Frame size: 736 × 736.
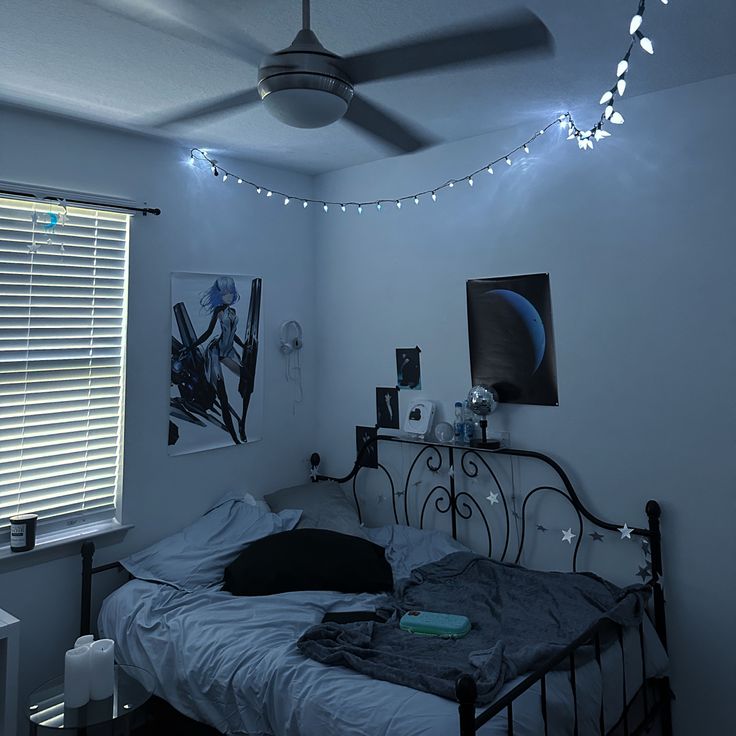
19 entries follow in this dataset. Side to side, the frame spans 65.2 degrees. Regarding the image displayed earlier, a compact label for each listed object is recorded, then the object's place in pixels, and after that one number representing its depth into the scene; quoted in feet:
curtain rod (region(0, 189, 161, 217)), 8.31
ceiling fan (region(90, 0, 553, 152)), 5.00
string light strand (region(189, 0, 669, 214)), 8.44
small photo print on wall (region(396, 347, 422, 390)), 11.12
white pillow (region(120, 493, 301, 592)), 8.89
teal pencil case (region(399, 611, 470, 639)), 7.02
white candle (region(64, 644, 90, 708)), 6.57
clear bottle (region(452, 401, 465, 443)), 9.99
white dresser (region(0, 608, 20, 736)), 6.79
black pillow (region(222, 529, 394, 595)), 8.56
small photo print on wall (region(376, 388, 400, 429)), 11.44
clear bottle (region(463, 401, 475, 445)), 9.91
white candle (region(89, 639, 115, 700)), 6.70
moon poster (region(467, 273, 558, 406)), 9.40
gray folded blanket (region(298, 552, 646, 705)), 6.05
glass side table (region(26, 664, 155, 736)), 6.35
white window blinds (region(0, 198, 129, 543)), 8.44
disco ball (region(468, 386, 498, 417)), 9.59
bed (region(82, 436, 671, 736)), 5.61
